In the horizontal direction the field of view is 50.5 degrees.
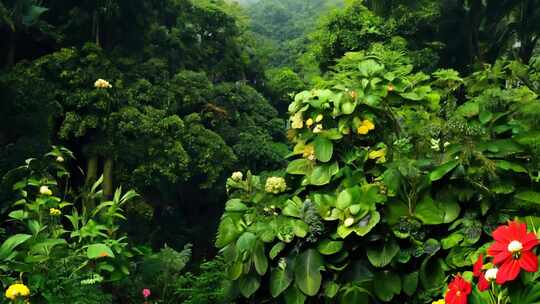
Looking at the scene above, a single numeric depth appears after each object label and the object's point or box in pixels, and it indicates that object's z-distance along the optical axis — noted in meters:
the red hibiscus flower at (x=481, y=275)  1.63
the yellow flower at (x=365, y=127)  2.56
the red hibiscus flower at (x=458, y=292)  1.66
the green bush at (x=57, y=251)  2.89
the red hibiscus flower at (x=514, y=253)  1.48
